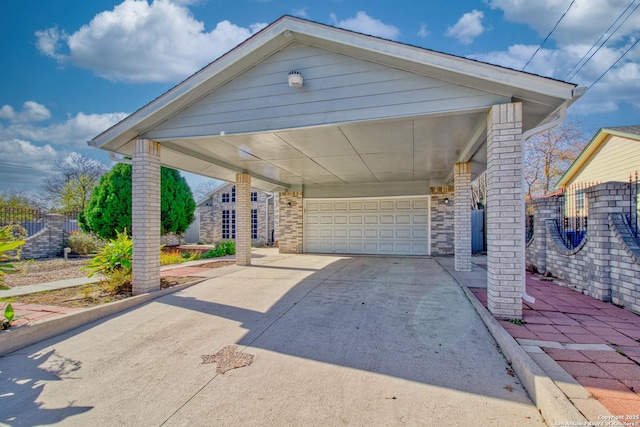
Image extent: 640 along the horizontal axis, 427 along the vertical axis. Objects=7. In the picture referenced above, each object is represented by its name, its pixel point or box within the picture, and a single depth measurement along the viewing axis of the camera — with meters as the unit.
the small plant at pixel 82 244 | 11.82
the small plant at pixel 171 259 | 10.03
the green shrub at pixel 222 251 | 12.04
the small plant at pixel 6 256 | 3.57
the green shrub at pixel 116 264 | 5.65
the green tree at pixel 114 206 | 11.83
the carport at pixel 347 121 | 3.89
